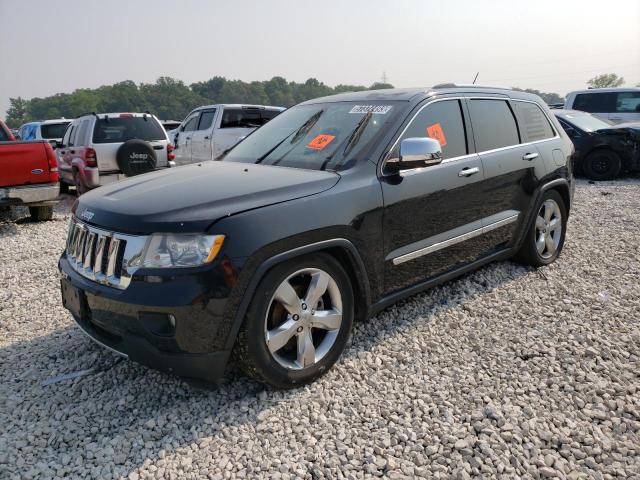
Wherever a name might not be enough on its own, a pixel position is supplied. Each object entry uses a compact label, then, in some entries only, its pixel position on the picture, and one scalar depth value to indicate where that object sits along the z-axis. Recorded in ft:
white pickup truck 37.60
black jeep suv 8.08
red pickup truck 22.99
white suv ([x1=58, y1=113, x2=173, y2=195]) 29.12
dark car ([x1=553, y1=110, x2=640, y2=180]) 35.45
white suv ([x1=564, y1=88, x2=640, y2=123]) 43.11
